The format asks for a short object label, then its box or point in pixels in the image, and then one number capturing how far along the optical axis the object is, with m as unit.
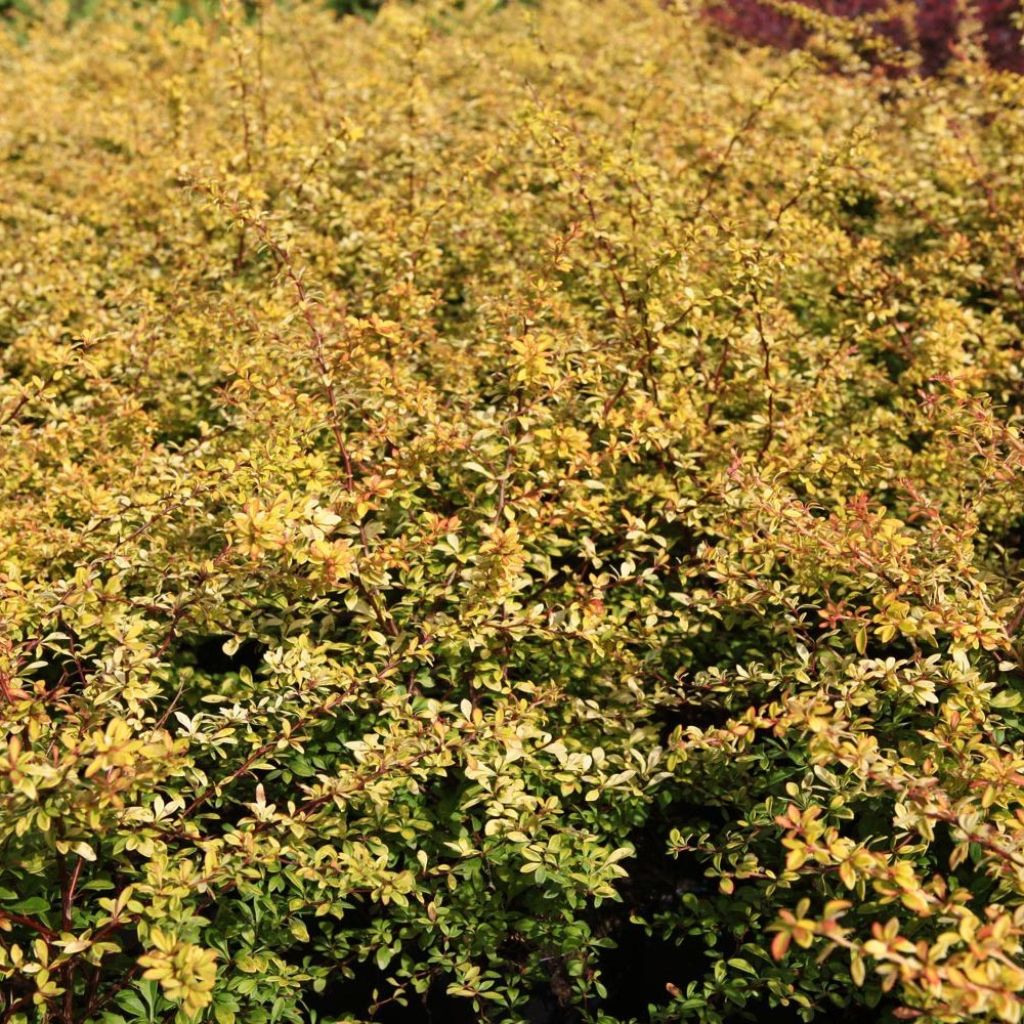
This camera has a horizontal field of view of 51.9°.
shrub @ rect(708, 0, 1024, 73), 7.18
